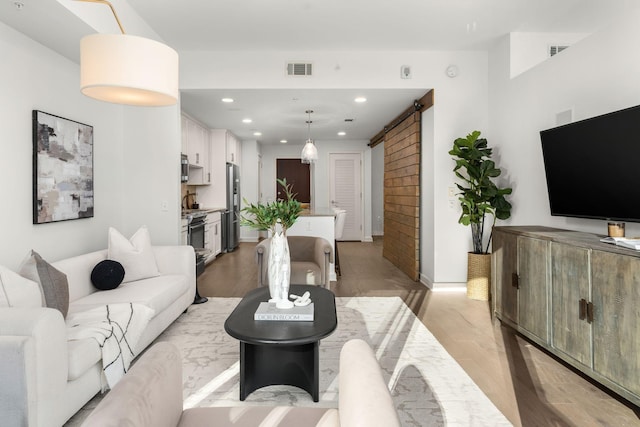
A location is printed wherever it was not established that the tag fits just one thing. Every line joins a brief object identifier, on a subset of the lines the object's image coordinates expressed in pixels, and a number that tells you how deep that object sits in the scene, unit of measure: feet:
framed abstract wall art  9.78
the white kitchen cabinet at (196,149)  19.77
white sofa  5.03
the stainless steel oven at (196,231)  17.76
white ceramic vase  7.50
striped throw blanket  6.86
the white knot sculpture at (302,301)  7.63
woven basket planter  13.74
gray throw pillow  6.85
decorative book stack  7.00
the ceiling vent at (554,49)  13.23
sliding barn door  16.76
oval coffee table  6.45
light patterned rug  6.81
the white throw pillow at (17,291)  6.16
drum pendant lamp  5.46
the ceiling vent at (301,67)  14.74
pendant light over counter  19.80
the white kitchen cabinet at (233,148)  25.38
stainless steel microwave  18.13
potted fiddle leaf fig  13.20
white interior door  30.89
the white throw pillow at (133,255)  10.50
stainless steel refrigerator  24.76
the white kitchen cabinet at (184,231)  16.90
